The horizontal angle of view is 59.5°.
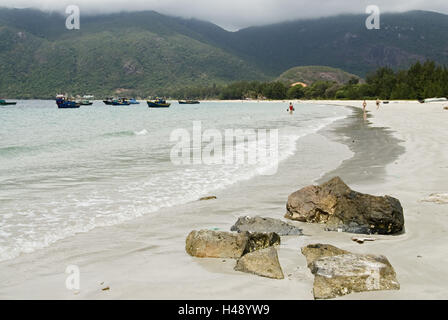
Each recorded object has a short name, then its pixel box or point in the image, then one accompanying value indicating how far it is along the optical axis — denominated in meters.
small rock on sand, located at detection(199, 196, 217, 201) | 9.28
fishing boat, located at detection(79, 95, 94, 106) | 142.38
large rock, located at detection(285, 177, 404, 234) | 6.40
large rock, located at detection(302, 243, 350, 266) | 5.14
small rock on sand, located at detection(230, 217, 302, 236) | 6.46
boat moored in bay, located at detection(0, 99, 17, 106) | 131.50
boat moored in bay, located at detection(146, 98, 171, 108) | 115.12
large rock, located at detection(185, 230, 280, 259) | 5.48
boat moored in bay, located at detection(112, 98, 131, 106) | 151.88
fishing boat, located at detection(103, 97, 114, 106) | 154.25
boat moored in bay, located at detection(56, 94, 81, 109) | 108.60
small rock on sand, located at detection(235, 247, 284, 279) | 4.73
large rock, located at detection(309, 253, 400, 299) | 4.24
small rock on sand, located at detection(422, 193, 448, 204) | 7.81
